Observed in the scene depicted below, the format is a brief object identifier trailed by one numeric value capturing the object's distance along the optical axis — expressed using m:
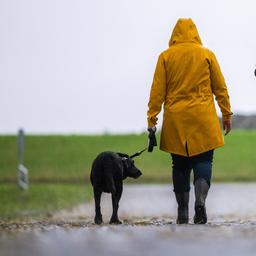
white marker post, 29.03
